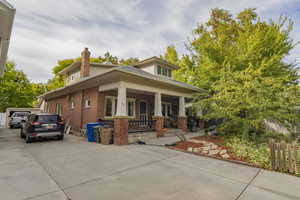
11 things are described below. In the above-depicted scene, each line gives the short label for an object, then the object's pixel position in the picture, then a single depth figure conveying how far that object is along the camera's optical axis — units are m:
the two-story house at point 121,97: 7.68
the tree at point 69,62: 30.32
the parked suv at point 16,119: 15.52
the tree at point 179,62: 14.85
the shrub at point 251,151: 4.82
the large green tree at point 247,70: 6.90
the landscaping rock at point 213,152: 6.03
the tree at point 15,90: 22.94
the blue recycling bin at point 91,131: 8.37
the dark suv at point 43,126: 7.63
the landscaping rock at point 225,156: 5.50
